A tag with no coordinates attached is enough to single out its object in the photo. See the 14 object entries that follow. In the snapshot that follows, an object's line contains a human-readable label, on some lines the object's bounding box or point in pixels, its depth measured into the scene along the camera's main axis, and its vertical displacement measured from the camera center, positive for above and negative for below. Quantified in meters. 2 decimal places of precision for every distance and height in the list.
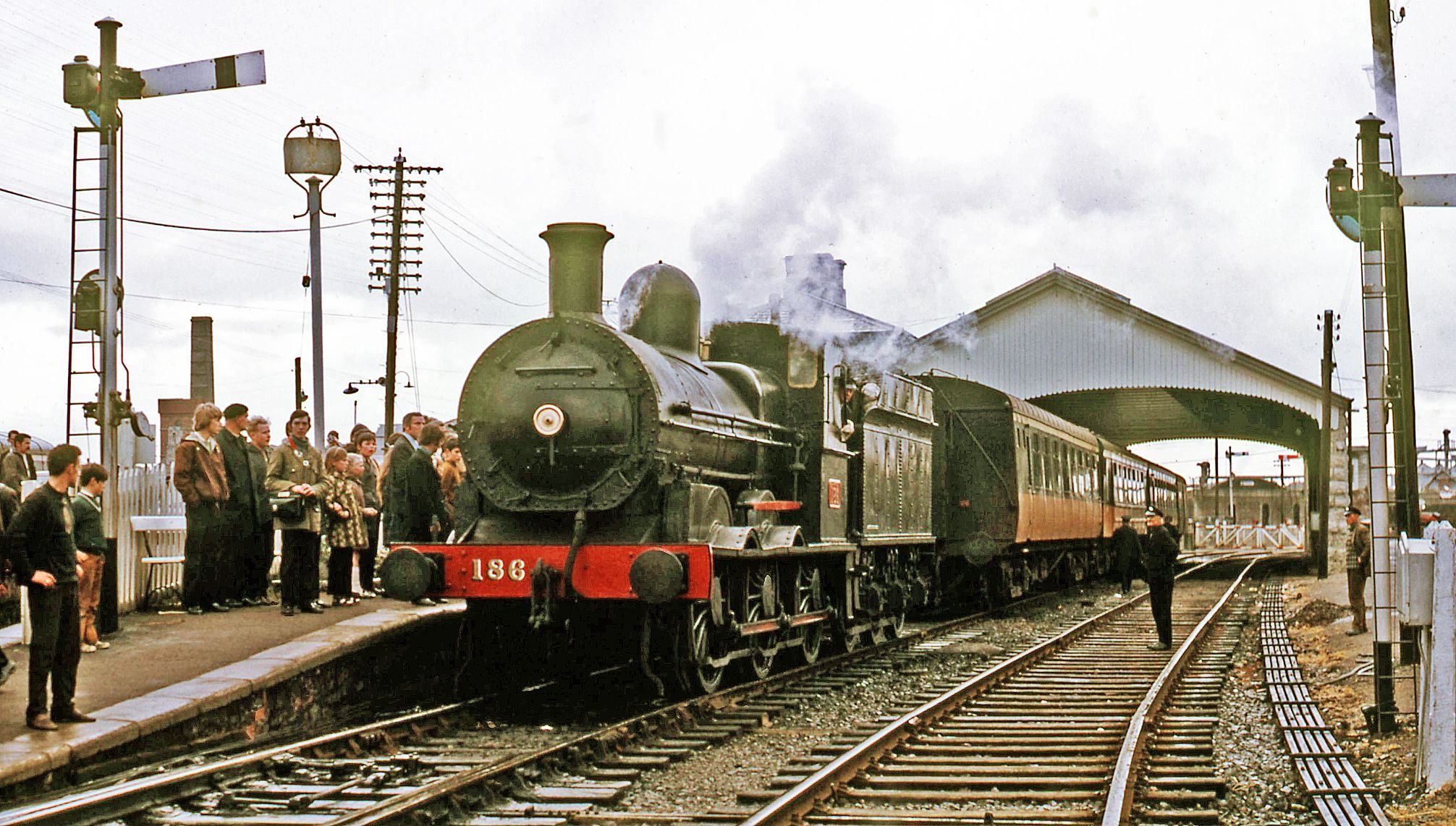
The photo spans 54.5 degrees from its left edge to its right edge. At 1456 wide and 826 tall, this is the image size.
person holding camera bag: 11.41 -0.15
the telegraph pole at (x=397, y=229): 30.03 +5.90
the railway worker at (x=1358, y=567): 15.30 -0.86
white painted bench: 12.11 -0.28
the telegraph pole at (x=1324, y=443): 30.25 +1.03
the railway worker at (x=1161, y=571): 14.02 -0.81
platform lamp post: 16.92 +4.02
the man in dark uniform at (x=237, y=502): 11.52 -0.03
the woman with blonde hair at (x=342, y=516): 11.99 -0.17
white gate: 63.38 -2.17
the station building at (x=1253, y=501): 90.44 -0.76
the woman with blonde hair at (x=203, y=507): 10.91 -0.07
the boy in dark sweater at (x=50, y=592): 7.22 -0.48
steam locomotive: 9.09 +0.03
